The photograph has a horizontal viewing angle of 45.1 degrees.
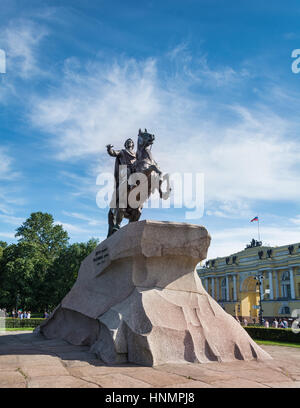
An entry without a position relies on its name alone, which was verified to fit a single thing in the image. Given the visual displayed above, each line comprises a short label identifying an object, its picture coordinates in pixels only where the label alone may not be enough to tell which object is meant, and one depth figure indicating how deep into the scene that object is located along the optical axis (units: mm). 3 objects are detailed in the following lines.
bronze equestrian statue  9109
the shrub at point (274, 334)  17328
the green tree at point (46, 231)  49562
